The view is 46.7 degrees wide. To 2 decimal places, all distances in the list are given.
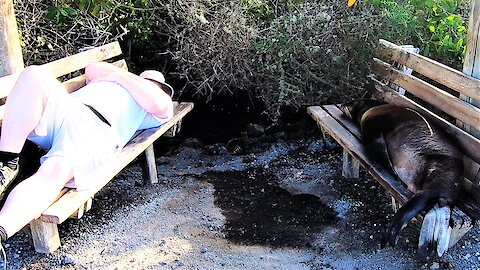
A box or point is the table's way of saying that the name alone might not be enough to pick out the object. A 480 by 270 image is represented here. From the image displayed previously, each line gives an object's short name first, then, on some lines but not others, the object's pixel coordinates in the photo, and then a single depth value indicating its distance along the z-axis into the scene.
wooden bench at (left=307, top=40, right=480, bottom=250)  3.35
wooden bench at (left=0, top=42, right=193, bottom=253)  2.93
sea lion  2.99
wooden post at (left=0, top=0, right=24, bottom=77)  3.64
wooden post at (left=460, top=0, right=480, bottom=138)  3.41
